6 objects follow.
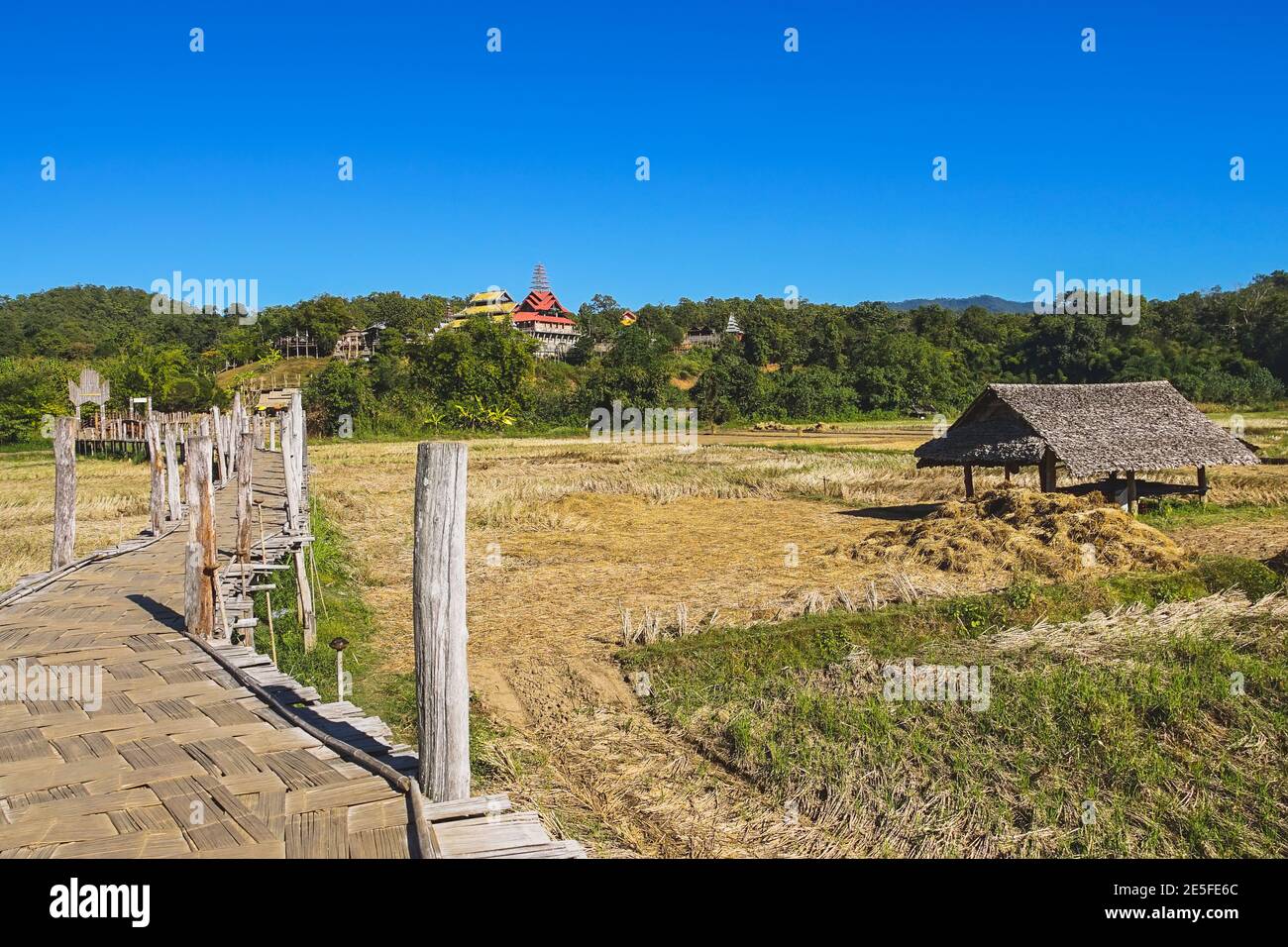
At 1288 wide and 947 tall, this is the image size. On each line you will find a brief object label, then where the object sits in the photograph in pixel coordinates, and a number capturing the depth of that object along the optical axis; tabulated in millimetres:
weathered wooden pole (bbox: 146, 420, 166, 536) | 12688
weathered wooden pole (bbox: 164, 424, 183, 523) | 13055
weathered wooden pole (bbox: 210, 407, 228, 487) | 20359
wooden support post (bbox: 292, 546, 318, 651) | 10086
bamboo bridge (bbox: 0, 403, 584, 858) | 3891
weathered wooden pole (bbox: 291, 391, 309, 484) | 20480
